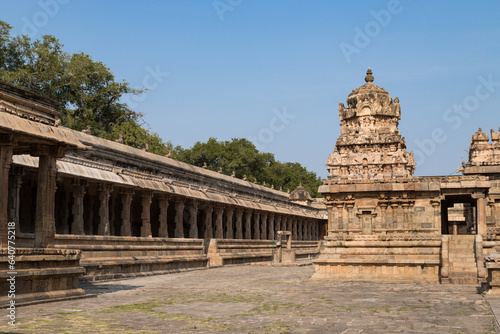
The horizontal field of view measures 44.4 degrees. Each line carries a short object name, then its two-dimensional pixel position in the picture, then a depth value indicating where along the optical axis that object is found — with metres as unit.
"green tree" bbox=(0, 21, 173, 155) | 48.50
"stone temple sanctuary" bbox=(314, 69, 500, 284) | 23.66
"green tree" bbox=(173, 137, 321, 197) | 81.94
